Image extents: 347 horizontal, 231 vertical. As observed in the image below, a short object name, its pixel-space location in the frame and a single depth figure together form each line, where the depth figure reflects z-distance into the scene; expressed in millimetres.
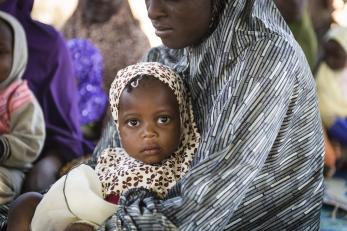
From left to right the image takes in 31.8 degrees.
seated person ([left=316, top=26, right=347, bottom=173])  3748
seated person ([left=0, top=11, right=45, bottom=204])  2400
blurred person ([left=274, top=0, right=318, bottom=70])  3699
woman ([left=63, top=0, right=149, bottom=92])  3533
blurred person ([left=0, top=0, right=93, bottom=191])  2818
